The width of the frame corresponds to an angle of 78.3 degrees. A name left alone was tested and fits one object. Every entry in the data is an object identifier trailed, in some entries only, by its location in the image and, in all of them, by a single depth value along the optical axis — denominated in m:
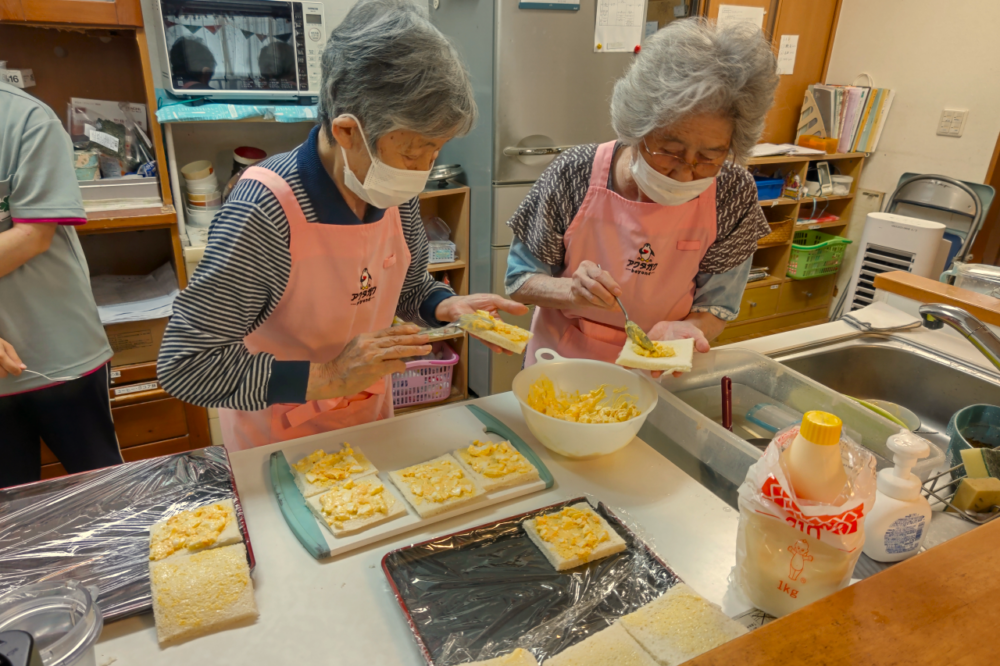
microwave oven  2.46
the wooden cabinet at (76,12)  2.12
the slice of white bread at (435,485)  1.11
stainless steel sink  1.73
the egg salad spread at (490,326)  1.45
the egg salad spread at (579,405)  1.31
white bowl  1.23
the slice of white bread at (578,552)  0.99
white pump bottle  0.92
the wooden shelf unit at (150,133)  2.38
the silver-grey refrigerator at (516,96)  2.90
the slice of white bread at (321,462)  1.14
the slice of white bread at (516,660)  0.82
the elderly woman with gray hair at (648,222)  1.41
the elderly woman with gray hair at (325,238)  1.12
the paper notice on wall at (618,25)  3.02
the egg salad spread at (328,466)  1.16
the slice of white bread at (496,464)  1.18
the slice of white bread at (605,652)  0.84
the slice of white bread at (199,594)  0.86
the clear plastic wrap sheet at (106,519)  0.93
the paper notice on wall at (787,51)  4.18
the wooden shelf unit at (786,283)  4.22
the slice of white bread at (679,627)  0.85
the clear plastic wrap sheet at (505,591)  0.88
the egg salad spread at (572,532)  1.01
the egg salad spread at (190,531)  0.97
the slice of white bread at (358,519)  1.05
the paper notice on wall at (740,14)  3.79
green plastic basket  4.33
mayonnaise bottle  0.80
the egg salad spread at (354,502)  1.07
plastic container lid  0.69
